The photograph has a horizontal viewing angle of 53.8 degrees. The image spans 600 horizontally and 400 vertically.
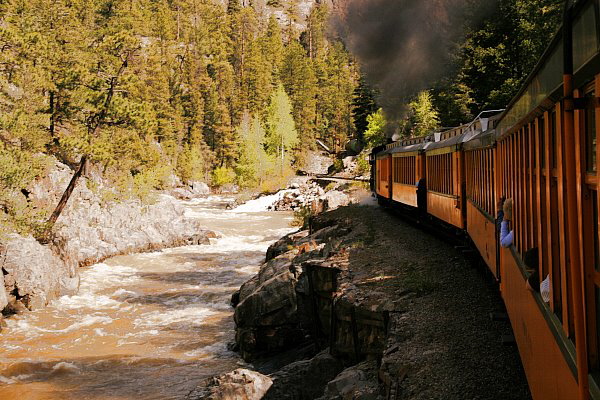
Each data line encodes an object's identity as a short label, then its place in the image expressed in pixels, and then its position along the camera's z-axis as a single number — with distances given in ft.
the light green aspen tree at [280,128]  232.73
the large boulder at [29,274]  60.49
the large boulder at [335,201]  109.50
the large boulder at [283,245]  69.22
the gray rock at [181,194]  193.08
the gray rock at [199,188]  212.82
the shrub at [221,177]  228.84
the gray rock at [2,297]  56.22
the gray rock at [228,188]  227.32
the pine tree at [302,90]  268.41
